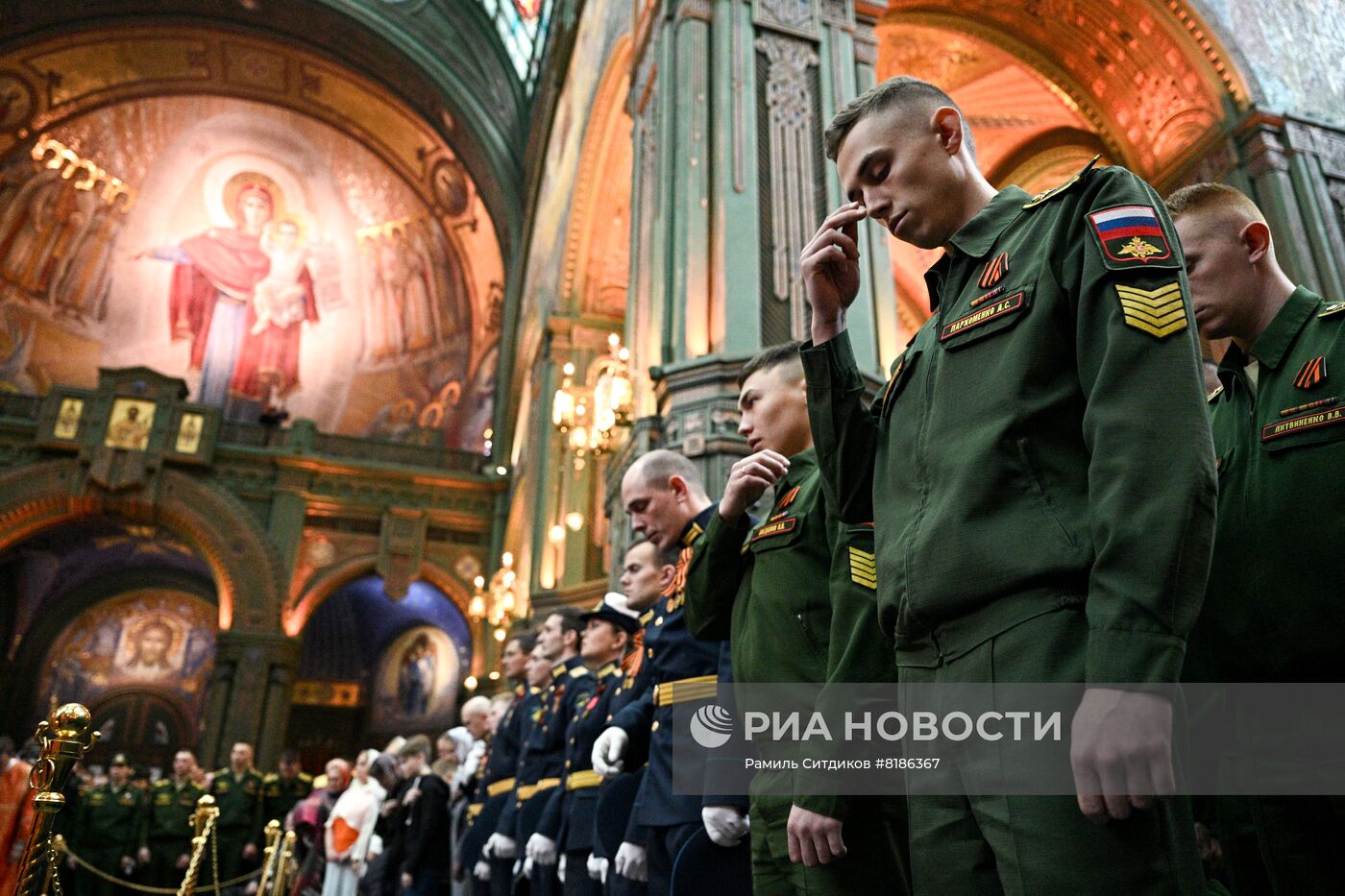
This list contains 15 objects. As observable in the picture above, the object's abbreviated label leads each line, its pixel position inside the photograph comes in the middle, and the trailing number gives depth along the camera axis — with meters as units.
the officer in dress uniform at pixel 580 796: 3.47
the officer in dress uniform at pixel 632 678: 3.05
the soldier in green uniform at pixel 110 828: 10.38
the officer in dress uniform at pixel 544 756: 4.07
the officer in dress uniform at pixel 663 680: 2.59
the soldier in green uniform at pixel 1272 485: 1.58
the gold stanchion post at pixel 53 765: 2.38
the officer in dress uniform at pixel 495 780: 4.95
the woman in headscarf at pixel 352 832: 6.84
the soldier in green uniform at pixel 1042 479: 1.00
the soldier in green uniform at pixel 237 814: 10.78
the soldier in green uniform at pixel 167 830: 10.77
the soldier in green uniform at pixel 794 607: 1.64
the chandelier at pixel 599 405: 7.21
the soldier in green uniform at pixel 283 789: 11.31
